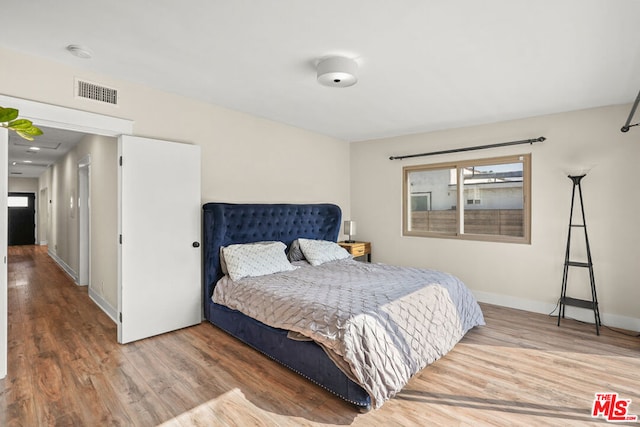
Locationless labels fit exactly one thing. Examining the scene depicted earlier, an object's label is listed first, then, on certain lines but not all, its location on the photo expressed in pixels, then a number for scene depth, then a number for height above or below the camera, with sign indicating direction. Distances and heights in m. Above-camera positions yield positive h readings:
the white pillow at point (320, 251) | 4.21 -0.55
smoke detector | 2.46 +1.21
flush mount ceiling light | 2.57 +1.11
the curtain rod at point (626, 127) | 3.34 +0.87
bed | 2.16 -0.82
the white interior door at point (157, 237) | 3.07 -0.28
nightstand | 5.20 -0.62
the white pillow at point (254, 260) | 3.45 -0.55
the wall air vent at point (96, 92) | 2.85 +1.05
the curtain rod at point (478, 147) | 4.04 +0.86
